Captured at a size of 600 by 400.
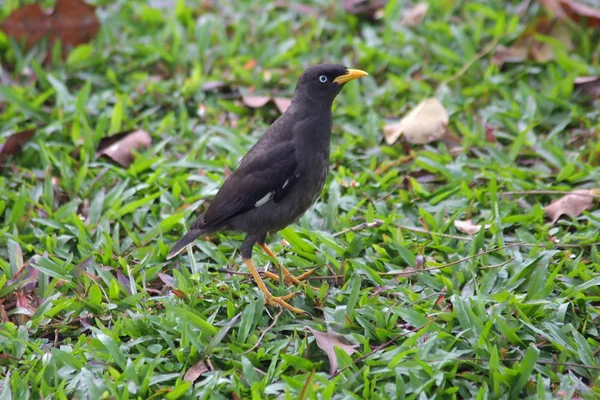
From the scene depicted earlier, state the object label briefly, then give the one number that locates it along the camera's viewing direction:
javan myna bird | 9.80
